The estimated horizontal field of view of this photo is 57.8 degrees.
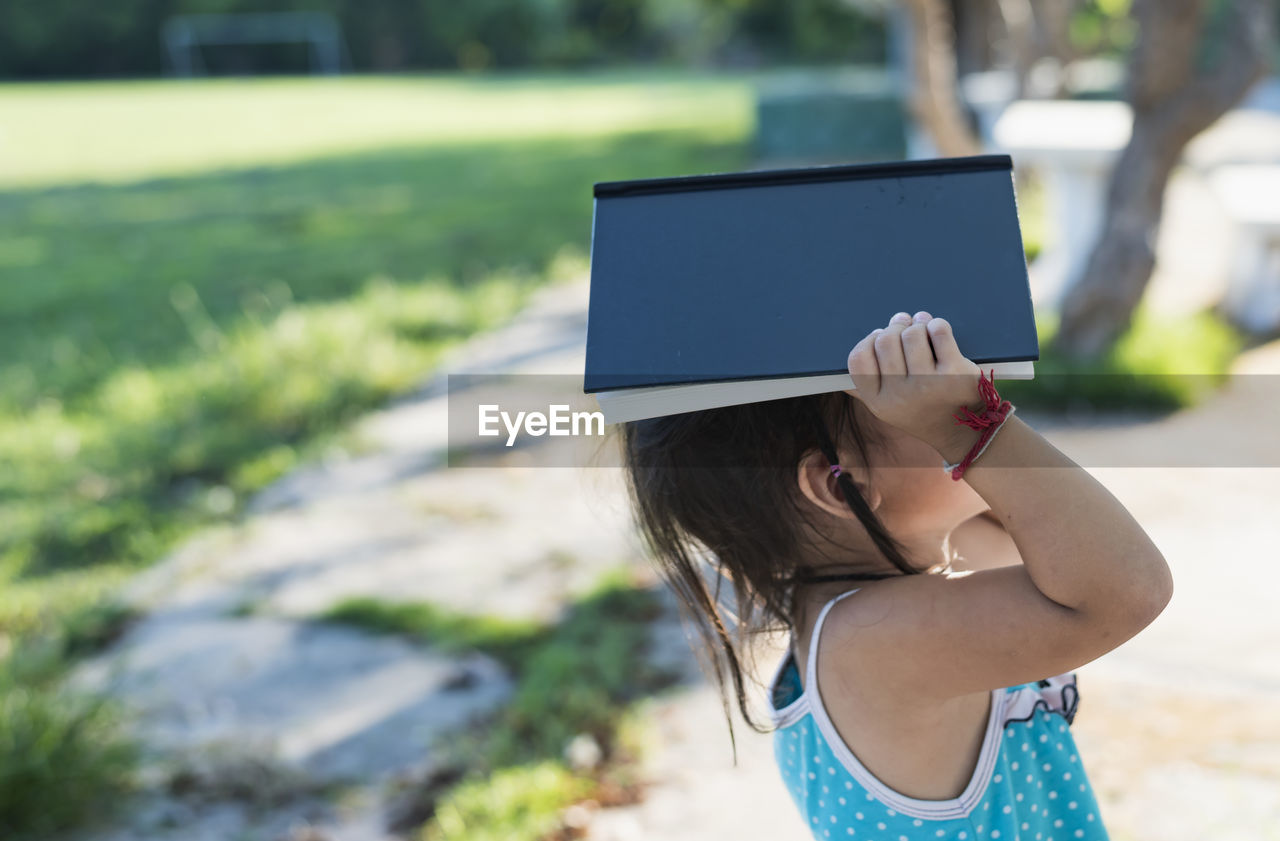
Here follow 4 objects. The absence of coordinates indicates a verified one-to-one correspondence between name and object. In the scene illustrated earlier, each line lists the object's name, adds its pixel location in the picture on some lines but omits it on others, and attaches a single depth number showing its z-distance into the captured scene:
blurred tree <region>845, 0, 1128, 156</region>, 5.07
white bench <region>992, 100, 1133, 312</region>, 5.72
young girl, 0.93
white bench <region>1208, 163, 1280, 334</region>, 4.98
